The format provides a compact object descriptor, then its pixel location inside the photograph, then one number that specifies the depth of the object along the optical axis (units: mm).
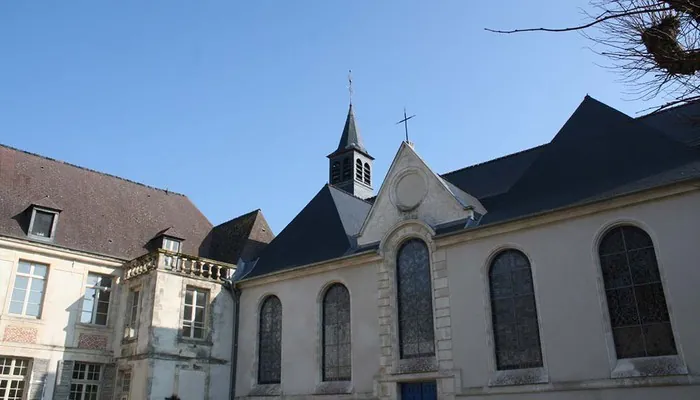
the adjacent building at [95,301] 14352
